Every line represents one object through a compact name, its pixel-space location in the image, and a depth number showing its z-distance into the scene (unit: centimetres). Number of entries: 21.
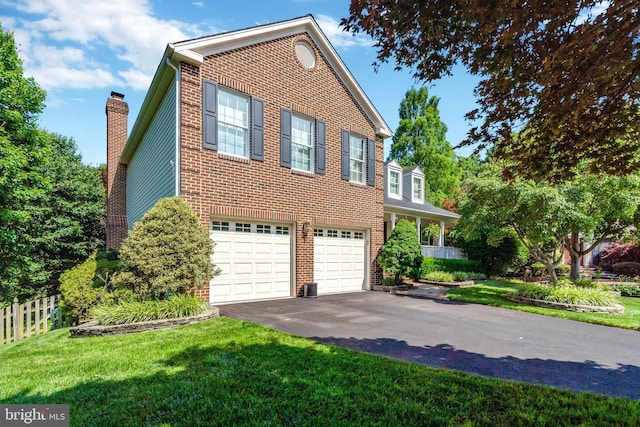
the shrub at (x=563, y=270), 2017
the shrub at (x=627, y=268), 2006
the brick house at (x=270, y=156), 853
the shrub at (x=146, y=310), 638
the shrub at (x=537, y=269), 2044
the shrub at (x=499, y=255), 2002
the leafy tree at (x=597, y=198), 955
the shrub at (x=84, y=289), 743
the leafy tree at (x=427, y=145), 3072
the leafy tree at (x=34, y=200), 1178
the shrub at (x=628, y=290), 1413
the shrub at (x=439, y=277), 1542
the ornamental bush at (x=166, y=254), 676
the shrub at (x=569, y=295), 920
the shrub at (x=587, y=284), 1150
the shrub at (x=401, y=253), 1250
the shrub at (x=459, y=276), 1593
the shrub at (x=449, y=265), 1750
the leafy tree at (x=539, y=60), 306
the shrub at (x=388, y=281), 1282
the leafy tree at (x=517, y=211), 941
